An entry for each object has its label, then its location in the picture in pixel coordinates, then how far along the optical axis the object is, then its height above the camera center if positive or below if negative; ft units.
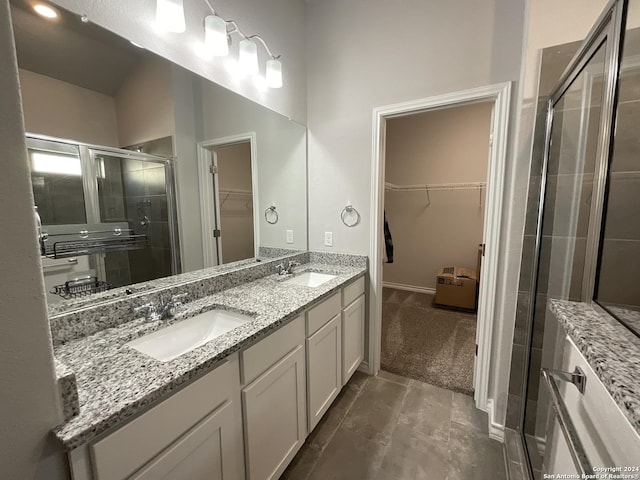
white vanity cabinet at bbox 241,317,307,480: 3.57 -2.74
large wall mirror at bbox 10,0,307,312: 3.24 +0.88
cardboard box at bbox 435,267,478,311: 10.88 -3.06
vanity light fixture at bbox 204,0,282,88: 4.50 +3.07
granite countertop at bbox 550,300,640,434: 1.75 -1.11
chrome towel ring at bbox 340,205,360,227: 7.03 -0.02
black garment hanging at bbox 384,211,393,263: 9.95 -1.06
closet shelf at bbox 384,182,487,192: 11.84 +1.27
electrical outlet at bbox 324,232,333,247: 7.50 -0.68
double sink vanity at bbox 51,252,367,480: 2.21 -1.74
